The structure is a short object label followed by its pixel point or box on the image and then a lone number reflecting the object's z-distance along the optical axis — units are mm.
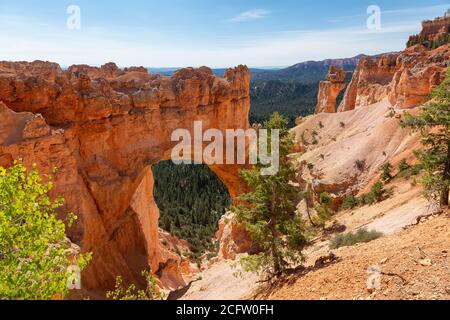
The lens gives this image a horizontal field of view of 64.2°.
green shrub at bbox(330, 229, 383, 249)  17016
